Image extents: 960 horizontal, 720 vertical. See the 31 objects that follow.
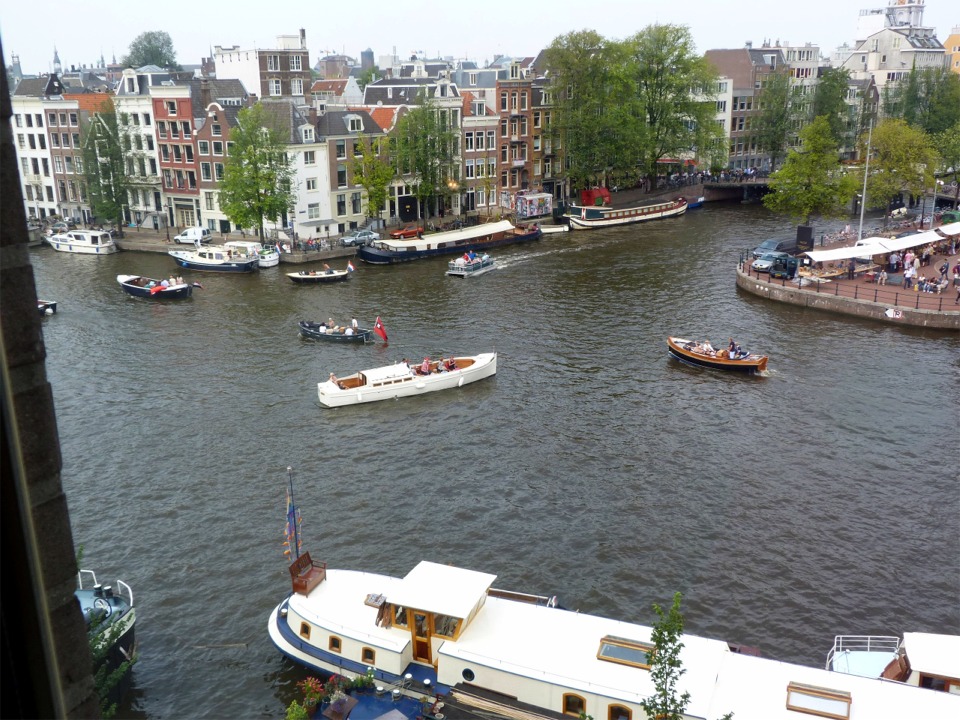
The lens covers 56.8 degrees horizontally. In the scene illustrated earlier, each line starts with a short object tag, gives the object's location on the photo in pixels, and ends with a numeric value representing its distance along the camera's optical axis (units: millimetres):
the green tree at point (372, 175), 68812
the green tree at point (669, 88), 86000
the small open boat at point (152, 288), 53438
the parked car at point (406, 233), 68062
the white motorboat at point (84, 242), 68438
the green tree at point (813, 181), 62812
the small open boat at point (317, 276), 56906
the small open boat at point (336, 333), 44219
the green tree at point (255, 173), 63594
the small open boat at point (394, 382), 35812
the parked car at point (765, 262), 54844
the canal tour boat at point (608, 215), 77750
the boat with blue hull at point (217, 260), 60616
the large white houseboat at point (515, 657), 16562
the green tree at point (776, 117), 98312
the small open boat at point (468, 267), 59250
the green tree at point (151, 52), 138500
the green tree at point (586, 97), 82625
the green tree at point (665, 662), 11844
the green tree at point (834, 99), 99000
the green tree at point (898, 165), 68000
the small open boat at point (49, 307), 50094
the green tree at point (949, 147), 81125
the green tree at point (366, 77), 135100
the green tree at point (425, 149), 71750
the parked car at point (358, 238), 65938
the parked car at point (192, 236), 68250
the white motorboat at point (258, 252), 62188
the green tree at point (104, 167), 72375
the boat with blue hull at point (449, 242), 63469
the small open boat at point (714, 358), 38812
